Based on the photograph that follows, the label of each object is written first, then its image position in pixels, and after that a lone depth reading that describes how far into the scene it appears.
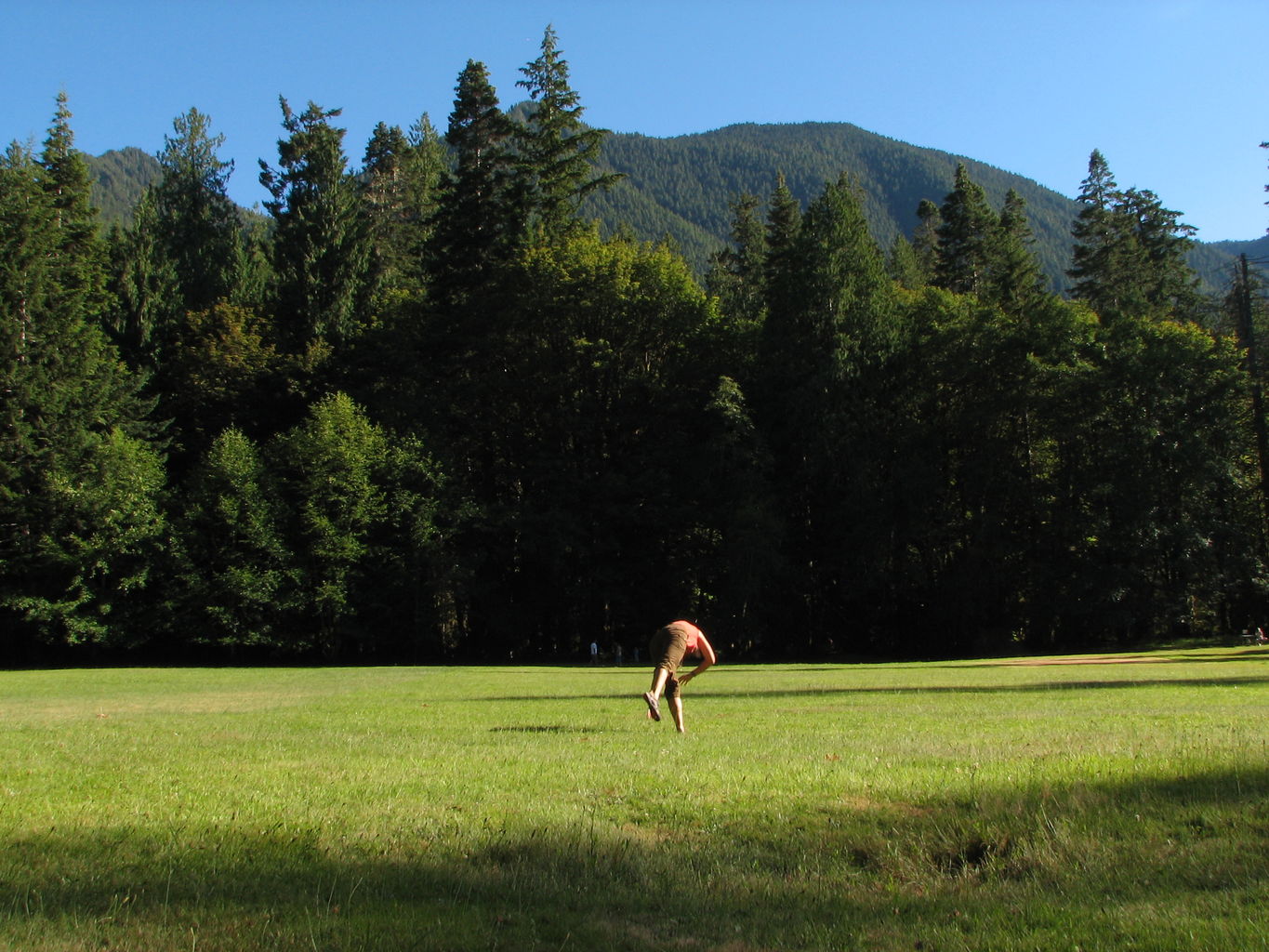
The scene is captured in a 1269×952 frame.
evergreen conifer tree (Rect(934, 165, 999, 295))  68.44
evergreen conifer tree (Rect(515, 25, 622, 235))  56.81
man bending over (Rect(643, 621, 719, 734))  12.87
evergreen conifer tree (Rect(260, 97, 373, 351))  56.25
